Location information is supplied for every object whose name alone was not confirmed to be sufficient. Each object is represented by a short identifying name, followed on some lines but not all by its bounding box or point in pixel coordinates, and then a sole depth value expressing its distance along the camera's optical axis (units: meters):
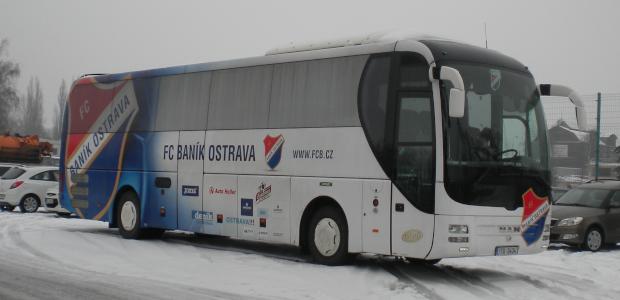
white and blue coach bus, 12.16
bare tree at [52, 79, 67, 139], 122.25
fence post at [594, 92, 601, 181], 22.17
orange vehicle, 38.50
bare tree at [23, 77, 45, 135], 124.71
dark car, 18.67
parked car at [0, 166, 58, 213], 28.94
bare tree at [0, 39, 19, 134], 84.88
